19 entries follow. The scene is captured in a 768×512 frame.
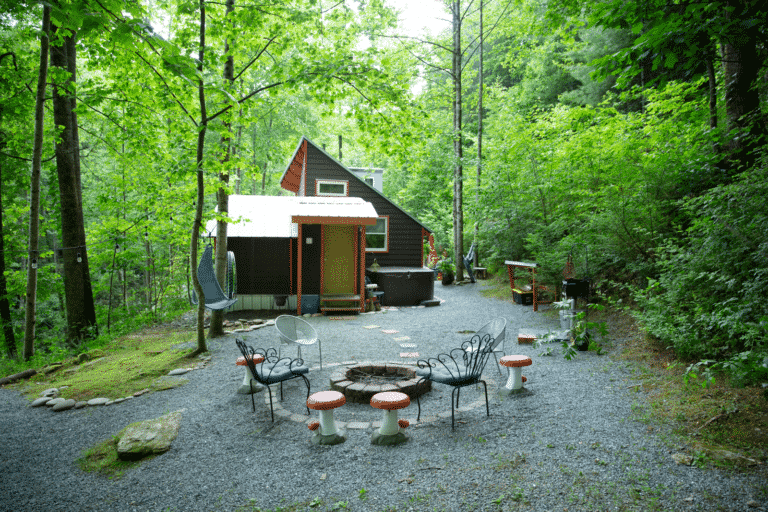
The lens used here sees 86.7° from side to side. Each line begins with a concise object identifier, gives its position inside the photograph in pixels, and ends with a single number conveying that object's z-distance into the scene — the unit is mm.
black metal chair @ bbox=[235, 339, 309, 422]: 4430
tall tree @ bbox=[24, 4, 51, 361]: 6793
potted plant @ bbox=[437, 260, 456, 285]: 16516
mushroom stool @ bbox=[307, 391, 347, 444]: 3793
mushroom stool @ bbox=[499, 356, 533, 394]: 4840
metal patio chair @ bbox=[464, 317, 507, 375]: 4868
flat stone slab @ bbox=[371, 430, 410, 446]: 3764
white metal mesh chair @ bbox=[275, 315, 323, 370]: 5796
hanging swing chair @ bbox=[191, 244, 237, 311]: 7543
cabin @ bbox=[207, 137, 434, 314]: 11164
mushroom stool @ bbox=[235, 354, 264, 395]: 5176
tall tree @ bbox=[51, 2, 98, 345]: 7995
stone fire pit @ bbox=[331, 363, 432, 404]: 4793
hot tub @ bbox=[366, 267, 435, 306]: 12852
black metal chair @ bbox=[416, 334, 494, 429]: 4234
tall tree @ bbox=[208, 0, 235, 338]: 6641
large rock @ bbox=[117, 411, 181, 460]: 3631
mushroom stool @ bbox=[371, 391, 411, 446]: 3785
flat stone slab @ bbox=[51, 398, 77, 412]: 4840
